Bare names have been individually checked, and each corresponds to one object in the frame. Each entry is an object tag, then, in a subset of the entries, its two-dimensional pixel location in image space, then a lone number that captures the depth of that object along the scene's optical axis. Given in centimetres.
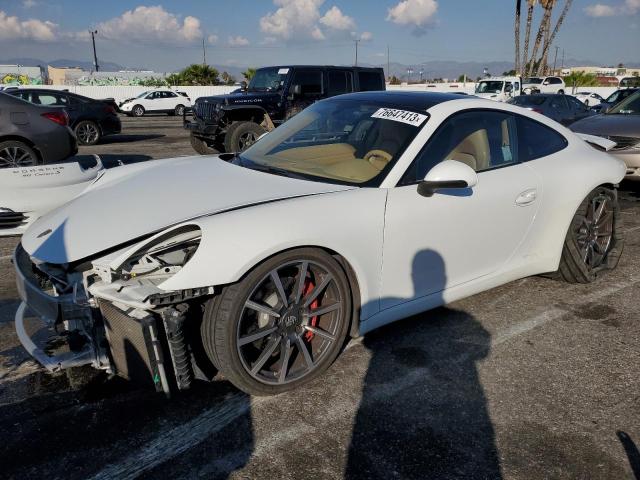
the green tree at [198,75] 4647
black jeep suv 1062
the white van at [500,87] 2290
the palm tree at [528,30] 4245
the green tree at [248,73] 3876
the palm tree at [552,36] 4150
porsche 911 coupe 247
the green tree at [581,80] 4581
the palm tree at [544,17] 4122
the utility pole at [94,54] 7469
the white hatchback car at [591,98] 2915
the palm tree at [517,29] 4269
